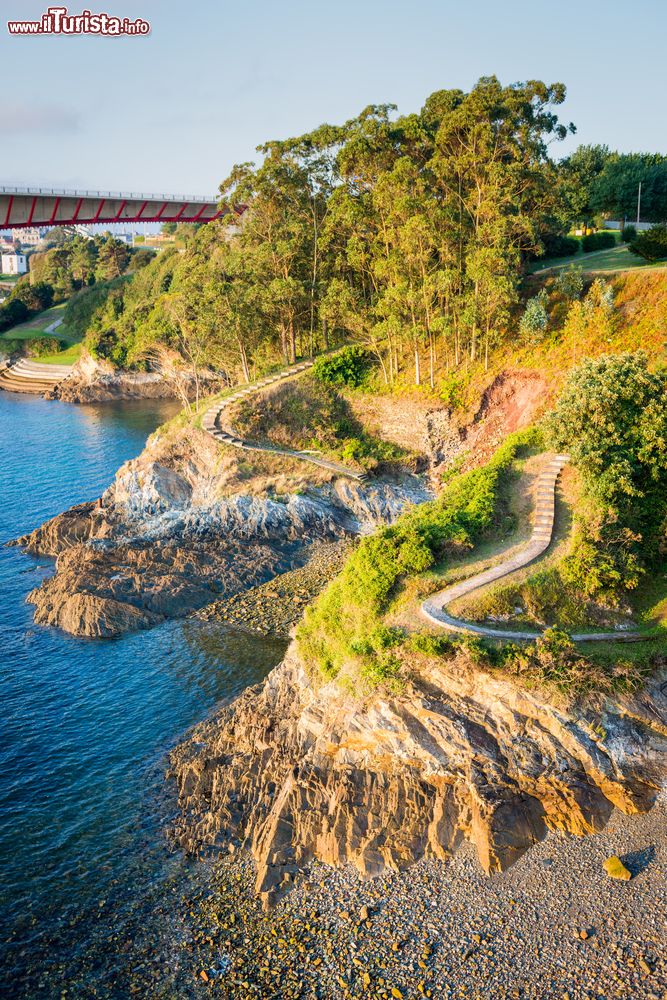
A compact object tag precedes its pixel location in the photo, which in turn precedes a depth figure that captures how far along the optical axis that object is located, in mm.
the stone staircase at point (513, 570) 30375
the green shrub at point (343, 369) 64812
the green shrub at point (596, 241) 71625
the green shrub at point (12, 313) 141750
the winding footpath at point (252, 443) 57534
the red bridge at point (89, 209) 88938
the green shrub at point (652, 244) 57719
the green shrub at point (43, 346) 131875
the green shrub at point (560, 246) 69188
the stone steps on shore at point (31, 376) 121750
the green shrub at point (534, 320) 56156
